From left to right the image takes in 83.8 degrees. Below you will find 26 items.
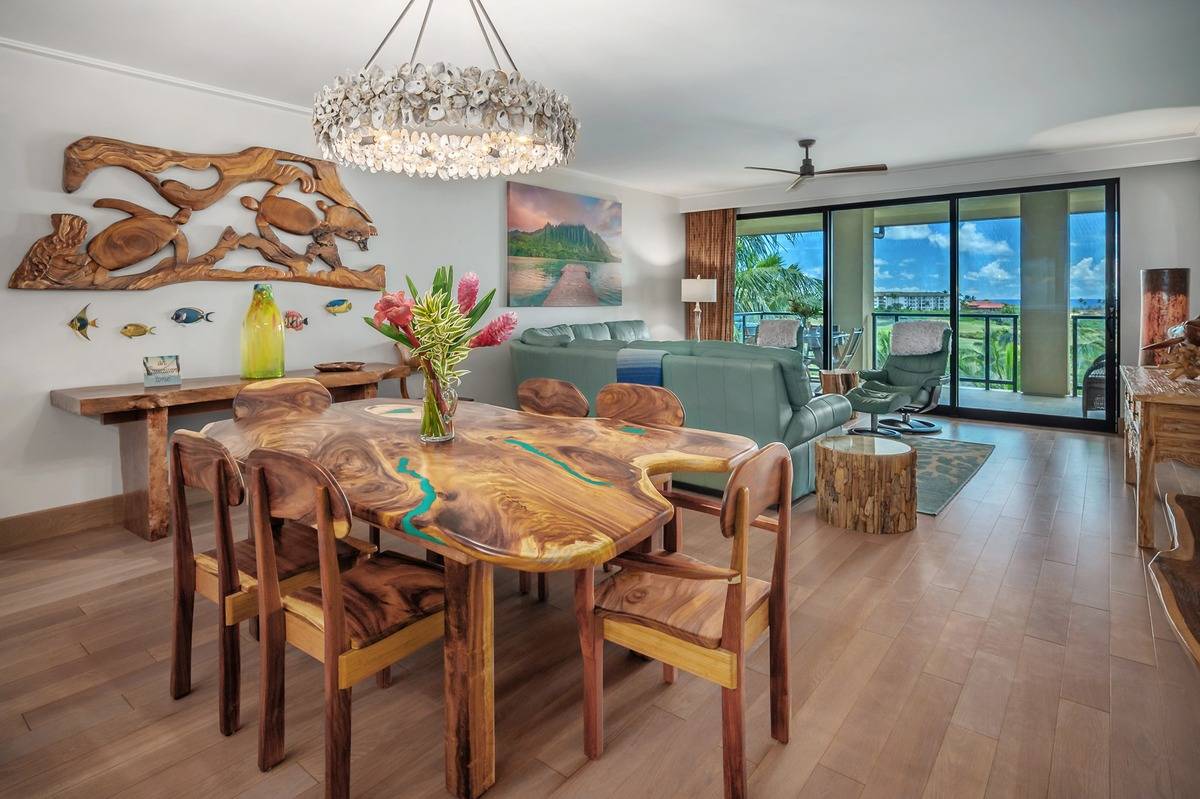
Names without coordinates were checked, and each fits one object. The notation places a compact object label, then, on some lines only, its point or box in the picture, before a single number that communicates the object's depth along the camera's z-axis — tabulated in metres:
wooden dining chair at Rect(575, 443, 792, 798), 1.43
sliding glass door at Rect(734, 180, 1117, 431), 5.74
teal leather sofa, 3.55
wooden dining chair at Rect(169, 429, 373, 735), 1.61
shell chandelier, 2.19
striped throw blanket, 4.01
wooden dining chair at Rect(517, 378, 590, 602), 2.58
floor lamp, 7.39
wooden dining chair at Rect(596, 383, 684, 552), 2.36
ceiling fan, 5.10
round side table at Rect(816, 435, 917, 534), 3.29
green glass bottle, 3.62
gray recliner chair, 5.45
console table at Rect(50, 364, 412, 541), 3.13
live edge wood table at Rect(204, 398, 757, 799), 1.27
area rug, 3.84
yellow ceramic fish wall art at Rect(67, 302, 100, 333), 3.40
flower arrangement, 1.90
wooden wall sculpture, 3.32
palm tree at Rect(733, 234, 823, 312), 7.40
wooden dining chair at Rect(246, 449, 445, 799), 1.41
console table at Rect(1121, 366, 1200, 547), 2.86
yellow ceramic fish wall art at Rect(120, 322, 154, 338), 3.57
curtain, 7.69
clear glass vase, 2.00
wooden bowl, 4.05
